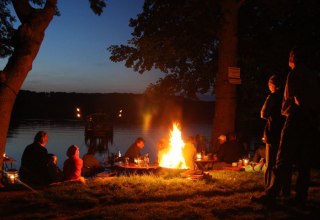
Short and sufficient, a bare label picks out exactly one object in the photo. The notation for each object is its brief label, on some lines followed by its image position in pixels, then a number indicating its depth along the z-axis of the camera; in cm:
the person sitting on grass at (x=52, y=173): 640
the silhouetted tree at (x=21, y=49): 594
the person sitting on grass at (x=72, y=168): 673
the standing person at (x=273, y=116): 463
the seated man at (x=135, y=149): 934
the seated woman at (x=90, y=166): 978
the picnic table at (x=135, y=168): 777
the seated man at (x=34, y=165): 631
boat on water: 4335
